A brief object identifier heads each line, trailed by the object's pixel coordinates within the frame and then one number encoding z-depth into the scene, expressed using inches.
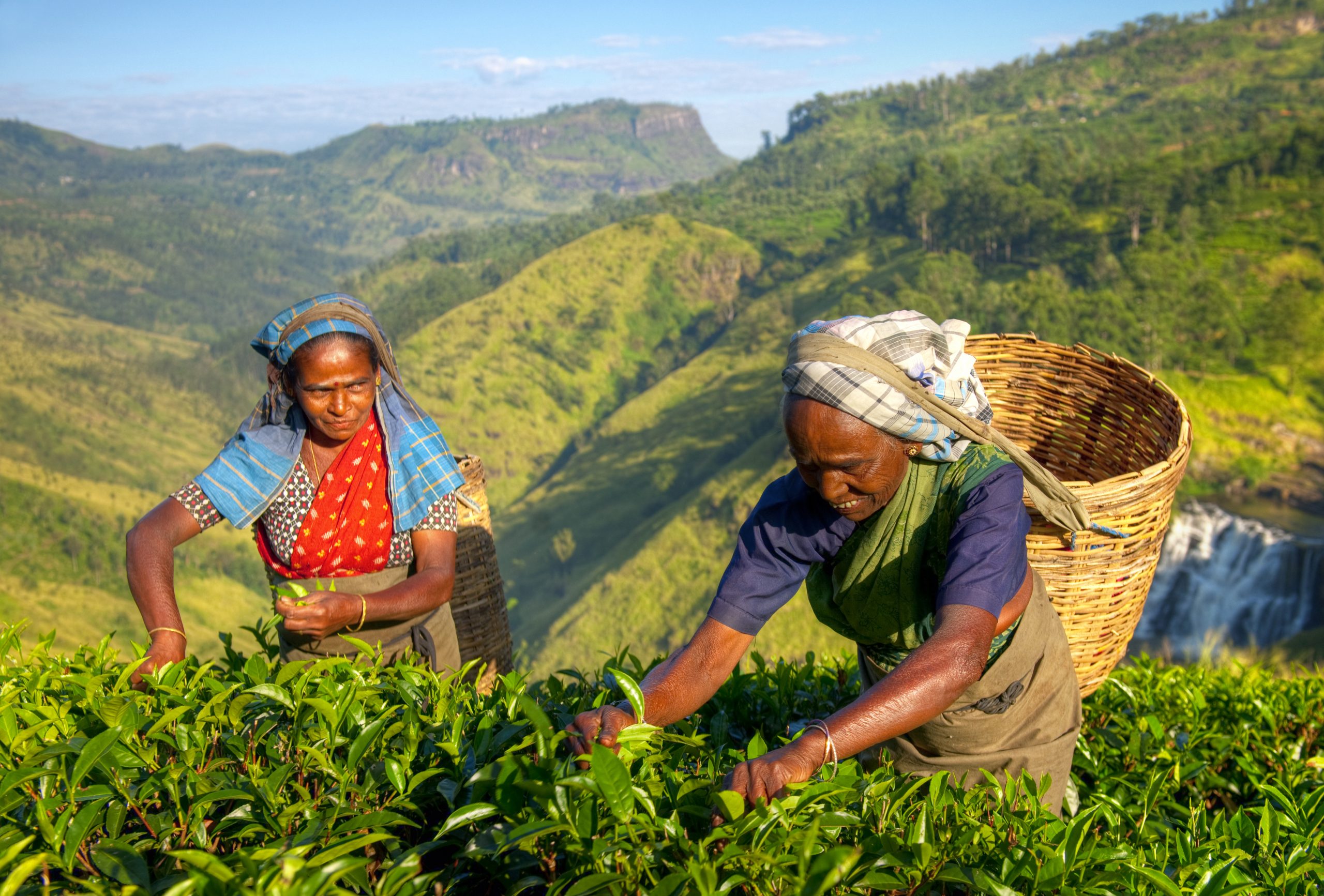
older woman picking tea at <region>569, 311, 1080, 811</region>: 62.2
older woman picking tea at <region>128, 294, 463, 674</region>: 93.4
